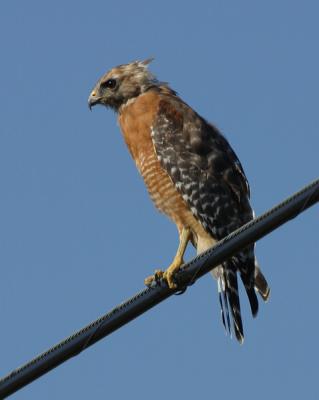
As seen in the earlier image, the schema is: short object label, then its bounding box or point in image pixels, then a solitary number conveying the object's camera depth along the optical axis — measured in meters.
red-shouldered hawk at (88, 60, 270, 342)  18.97
